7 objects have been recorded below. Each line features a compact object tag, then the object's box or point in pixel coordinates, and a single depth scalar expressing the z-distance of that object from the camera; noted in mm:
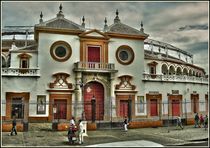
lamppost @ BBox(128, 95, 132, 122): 26747
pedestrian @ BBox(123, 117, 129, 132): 22689
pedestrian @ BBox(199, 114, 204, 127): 25823
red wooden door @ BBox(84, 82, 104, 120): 29733
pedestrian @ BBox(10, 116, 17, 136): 20078
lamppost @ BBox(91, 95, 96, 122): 23750
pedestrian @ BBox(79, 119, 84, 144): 16609
